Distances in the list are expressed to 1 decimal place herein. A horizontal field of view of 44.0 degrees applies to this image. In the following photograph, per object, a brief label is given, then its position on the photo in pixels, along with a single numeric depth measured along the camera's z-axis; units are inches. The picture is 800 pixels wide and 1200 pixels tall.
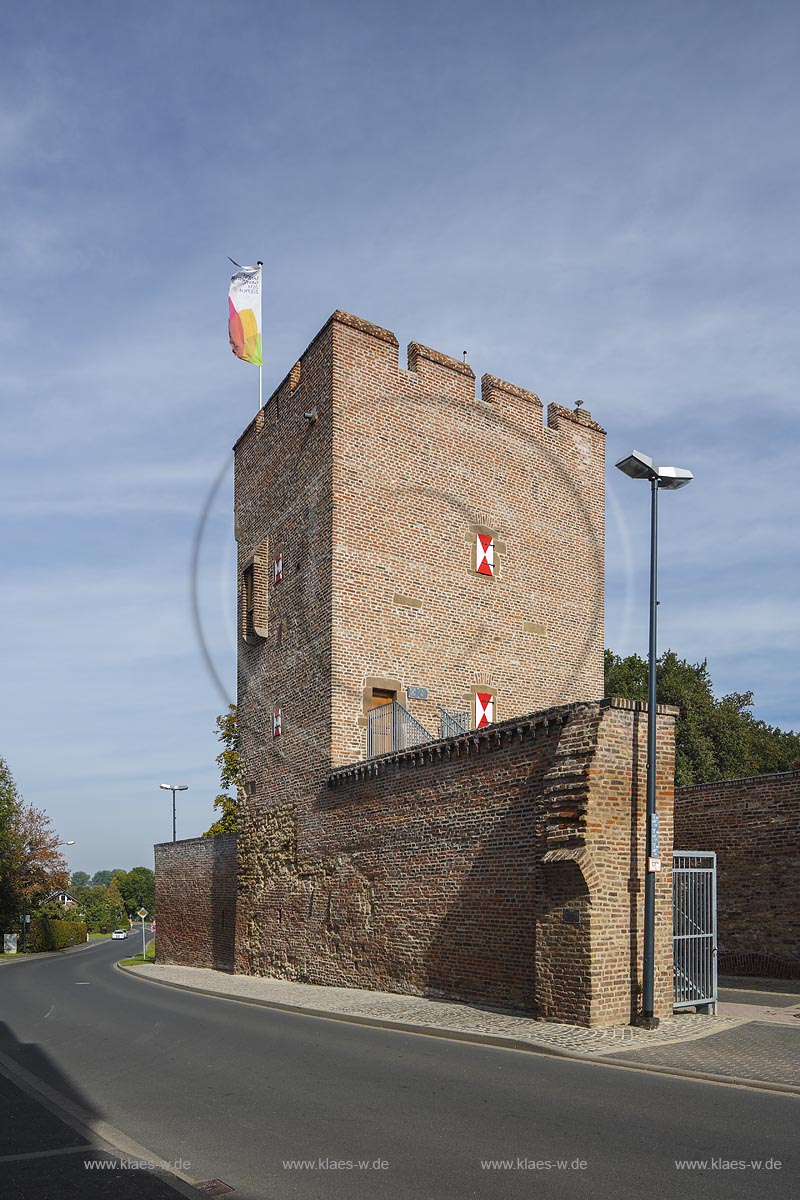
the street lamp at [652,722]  518.6
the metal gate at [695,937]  566.9
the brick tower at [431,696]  543.5
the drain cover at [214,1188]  246.4
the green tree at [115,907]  5943.9
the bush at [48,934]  2785.4
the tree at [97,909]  5452.8
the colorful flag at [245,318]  1096.8
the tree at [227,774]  1765.5
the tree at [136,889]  7548.2
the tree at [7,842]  2487.7
